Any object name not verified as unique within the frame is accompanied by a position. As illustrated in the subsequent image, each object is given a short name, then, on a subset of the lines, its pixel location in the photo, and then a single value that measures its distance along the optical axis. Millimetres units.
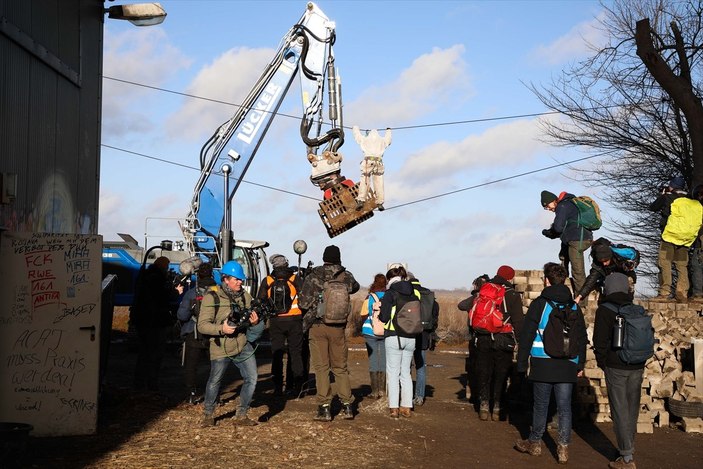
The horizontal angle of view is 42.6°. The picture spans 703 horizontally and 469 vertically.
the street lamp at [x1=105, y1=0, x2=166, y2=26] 12703
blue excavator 20312
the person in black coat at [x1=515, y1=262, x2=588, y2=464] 9406
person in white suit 16625
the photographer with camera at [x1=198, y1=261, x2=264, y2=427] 10141
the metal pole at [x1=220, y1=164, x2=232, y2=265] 21578
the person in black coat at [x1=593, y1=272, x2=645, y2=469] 9133
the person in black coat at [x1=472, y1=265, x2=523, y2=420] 11852
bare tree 20578
